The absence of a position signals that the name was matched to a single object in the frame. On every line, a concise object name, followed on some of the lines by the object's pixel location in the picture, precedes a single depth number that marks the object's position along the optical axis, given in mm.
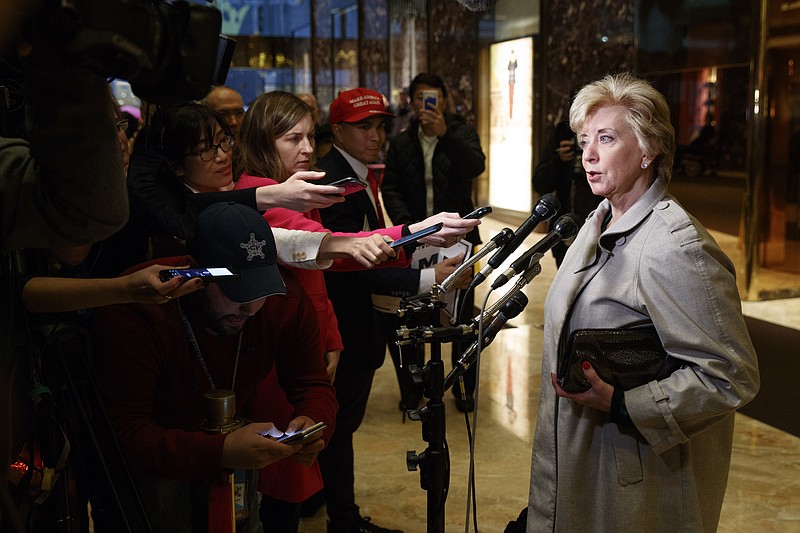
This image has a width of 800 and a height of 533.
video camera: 1180
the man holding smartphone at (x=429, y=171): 4457
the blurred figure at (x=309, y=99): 5580
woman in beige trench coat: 1988
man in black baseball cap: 1948
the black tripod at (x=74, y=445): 1864
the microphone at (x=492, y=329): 2041
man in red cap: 3076
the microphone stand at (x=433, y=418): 2020
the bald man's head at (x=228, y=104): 4056
